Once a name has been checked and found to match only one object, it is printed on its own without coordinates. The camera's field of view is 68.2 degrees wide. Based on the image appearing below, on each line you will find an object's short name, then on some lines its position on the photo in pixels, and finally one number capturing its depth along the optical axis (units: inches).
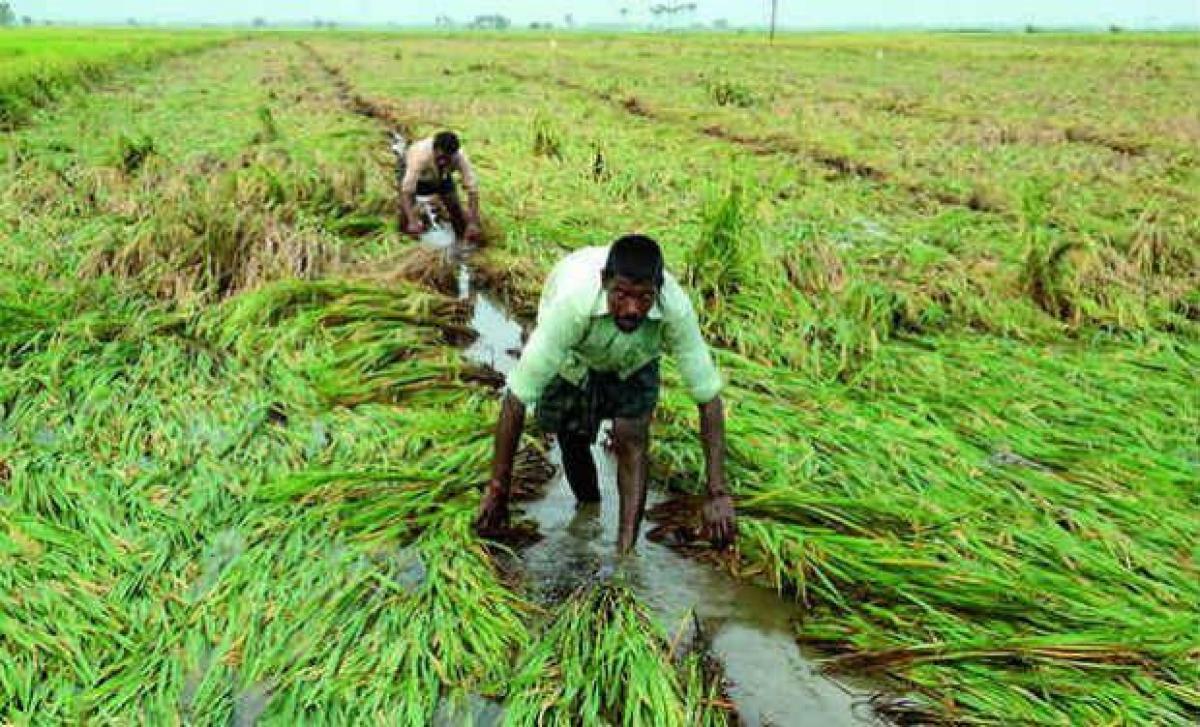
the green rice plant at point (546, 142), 407.2
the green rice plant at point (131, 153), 314.8
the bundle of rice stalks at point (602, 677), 92.6
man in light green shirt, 94.4
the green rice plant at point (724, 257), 212.1
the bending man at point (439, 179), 255.3
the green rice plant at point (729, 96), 643.5
